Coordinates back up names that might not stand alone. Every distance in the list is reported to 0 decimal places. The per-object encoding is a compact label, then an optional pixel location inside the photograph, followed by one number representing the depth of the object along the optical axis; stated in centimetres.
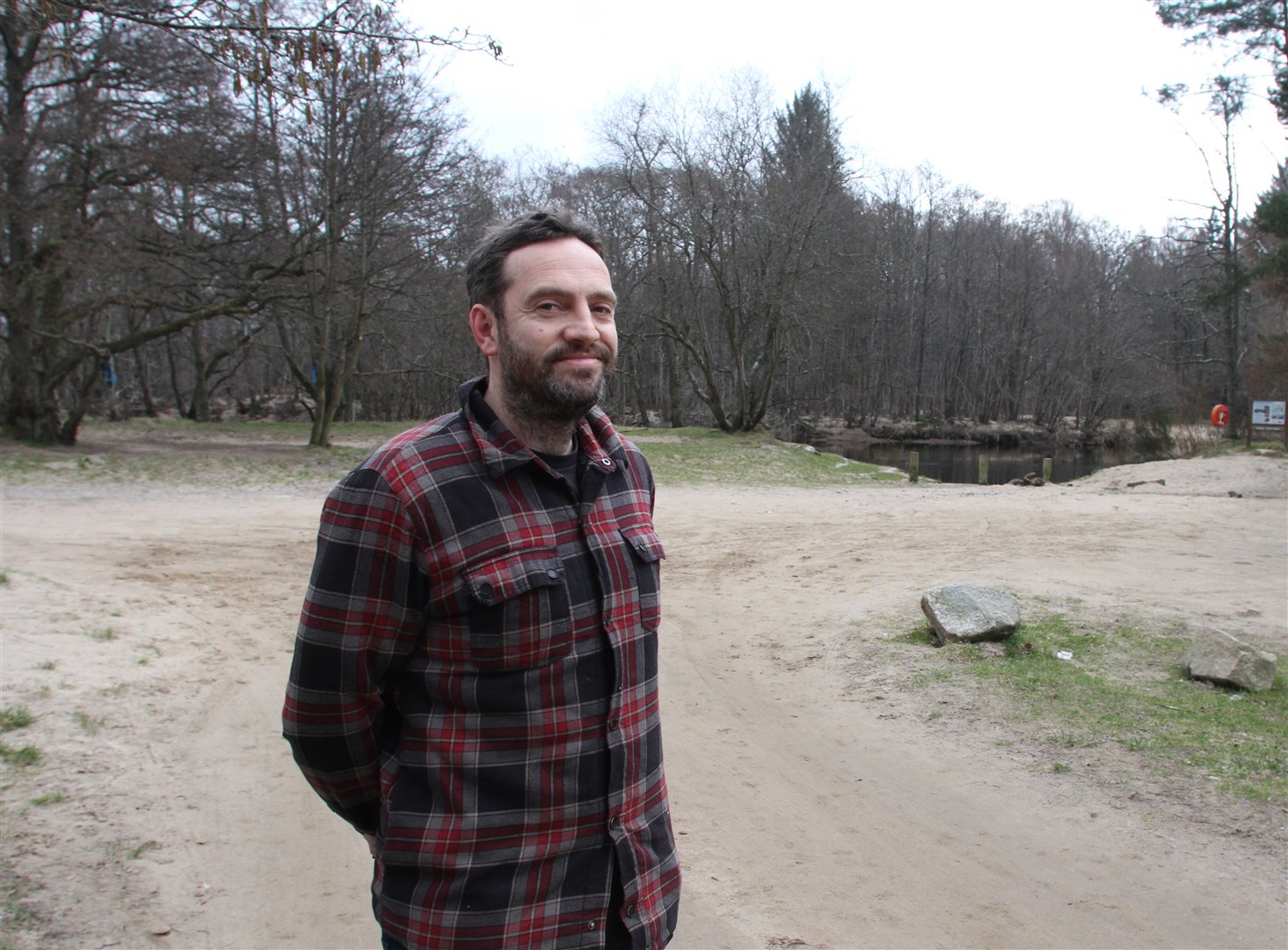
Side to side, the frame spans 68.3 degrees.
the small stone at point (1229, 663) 640
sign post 2922
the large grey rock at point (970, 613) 746
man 181
